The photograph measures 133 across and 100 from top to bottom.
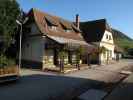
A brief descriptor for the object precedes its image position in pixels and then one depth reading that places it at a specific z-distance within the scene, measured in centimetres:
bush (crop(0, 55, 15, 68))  689
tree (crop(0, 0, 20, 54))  1025
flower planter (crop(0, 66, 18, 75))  625
